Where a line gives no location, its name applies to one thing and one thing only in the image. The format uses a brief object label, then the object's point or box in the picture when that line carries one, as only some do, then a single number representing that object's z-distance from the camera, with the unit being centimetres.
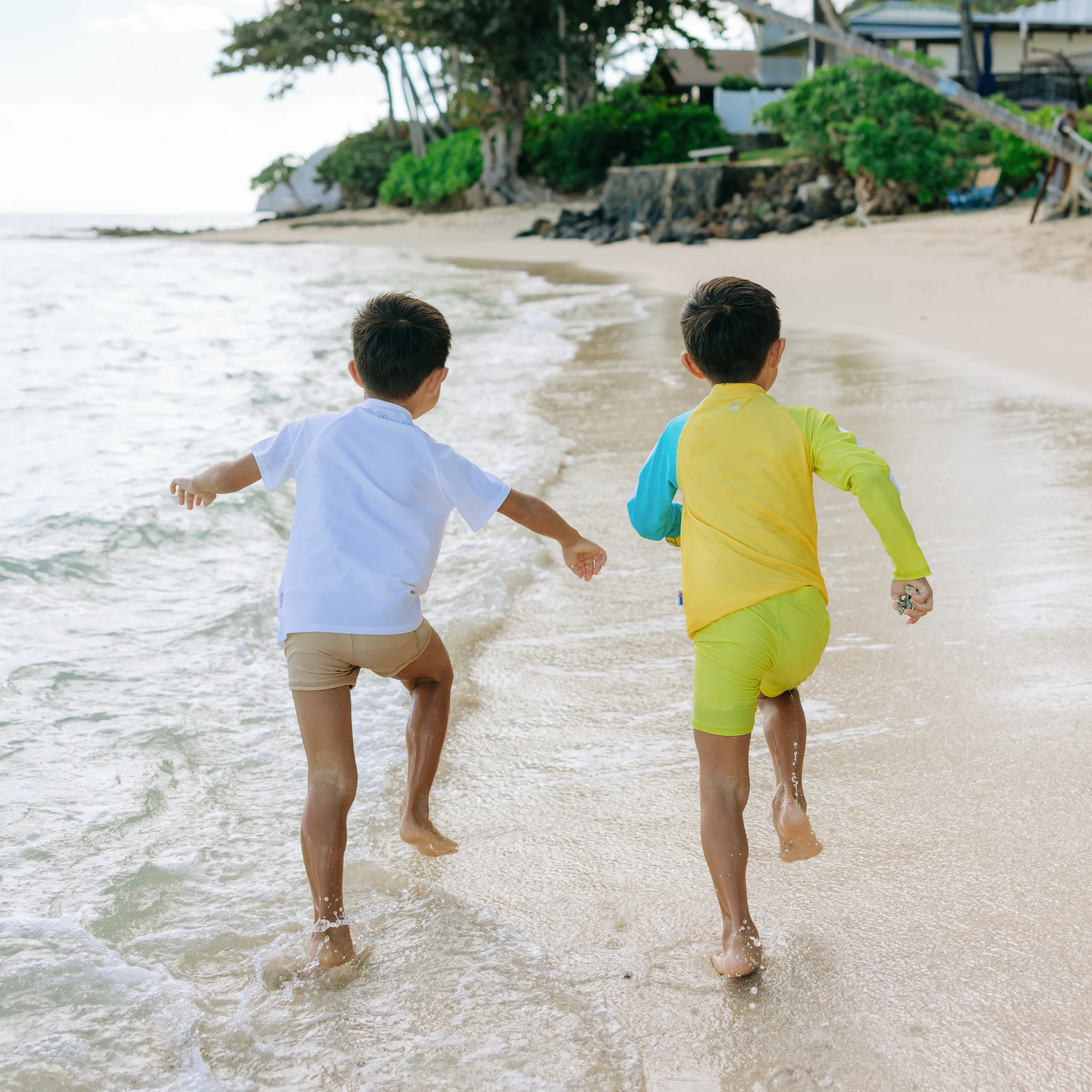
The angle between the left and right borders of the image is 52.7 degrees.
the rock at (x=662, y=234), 2277
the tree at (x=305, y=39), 3800
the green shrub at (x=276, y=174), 4975
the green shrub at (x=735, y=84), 3559
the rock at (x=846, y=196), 2122
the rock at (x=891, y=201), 2005
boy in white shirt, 228
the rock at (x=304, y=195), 4834
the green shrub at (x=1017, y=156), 1817
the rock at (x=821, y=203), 2112
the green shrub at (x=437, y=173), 3459
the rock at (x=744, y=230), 2108
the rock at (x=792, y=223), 2083
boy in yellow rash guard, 212
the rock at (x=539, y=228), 2816
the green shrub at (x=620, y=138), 3088
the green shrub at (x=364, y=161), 4291
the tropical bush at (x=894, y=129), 1962
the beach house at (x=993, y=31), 3203
